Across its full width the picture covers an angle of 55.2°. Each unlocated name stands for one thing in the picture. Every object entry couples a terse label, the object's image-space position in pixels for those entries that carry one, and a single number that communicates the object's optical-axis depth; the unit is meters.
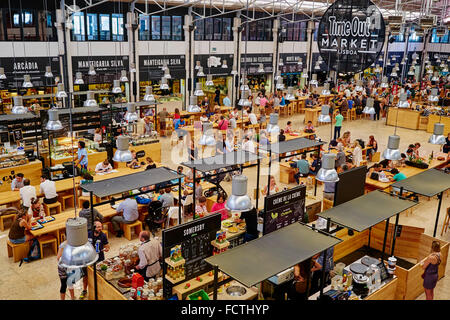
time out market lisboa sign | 6.20
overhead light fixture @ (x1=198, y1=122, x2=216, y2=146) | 9.03
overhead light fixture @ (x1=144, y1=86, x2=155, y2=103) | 13.16
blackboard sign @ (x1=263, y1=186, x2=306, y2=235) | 7.90
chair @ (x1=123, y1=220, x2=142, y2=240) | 9.16
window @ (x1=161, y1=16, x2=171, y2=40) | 20.75
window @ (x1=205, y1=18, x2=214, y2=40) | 22.56
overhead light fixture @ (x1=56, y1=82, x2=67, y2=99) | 12.93
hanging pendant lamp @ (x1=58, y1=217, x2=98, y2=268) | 4.12
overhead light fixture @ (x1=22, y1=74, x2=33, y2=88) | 15.03
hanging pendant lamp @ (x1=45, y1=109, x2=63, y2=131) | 9.18
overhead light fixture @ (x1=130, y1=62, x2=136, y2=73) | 18.14
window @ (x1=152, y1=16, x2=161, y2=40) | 20.49
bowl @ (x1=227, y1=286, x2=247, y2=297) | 6.49
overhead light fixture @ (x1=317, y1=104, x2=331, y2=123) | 11.26
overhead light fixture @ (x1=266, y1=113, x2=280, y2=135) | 10.70
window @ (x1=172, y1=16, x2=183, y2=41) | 21.16
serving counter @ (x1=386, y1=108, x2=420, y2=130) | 20.09
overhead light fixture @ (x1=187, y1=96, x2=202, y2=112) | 11.25
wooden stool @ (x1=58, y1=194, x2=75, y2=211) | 10.55
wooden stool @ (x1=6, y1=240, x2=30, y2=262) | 8.14
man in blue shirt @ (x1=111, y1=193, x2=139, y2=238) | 9.05
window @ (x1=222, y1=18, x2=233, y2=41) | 23.50
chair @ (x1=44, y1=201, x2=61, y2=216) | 9.76
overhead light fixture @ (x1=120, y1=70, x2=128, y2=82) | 17.29
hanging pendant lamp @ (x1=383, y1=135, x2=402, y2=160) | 8.05
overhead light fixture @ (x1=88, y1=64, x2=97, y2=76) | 17.54
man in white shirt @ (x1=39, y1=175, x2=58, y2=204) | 9.60
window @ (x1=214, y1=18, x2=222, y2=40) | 22.98
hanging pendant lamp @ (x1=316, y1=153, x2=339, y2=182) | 6.60
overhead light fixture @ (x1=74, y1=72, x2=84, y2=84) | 17.03
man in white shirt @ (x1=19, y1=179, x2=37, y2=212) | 9.39
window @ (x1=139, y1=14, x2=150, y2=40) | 20.03
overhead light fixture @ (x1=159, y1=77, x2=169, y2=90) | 15.97
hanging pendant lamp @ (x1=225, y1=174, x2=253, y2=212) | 5.68
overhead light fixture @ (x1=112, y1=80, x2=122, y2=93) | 14.40
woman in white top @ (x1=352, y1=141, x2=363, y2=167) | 12.68
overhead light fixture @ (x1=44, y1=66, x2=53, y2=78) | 16.45
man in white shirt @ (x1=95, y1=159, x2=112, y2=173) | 11.33
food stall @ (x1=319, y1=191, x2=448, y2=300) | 6.84
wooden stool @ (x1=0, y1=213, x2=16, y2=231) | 9.35
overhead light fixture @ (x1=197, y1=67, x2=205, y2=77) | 20.77
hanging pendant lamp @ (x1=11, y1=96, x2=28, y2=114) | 10.49
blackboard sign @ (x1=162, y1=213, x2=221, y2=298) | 6.46
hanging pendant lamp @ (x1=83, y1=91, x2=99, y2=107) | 12.02
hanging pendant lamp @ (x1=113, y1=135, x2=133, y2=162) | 7.96
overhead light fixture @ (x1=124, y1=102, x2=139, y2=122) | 11.90
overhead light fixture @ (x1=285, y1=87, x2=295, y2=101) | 16.30
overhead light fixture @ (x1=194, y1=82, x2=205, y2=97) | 12.93
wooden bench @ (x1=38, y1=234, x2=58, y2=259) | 8.35
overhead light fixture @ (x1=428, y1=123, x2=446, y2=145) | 9.82
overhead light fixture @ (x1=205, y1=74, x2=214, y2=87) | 17.69
